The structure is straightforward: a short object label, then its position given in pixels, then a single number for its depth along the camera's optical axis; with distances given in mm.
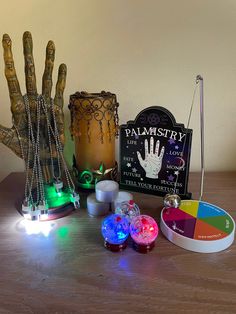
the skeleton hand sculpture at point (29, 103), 571
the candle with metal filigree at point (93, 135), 680
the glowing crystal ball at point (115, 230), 501
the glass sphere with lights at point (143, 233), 500
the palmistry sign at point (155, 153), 641
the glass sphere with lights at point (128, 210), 559
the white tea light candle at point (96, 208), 627
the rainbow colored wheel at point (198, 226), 501
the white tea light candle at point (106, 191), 631
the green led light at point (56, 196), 644
